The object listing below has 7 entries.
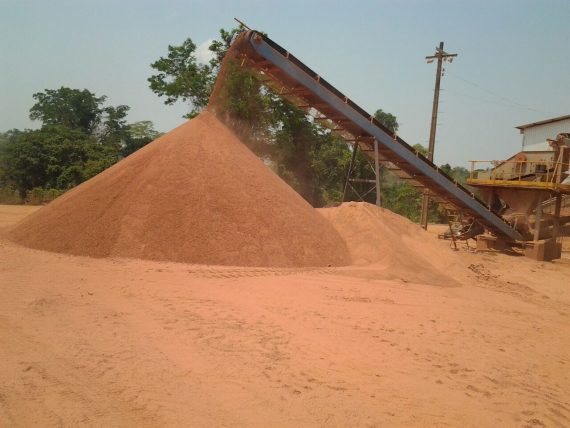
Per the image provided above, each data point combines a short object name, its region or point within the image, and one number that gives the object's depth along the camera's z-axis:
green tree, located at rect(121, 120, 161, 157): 33.81
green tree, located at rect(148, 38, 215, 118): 22.05
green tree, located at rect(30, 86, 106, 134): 36.50
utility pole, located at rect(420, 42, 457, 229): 18.58
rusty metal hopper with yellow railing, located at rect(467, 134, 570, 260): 14.09
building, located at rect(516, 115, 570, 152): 24.48
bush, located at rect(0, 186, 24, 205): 20.97
